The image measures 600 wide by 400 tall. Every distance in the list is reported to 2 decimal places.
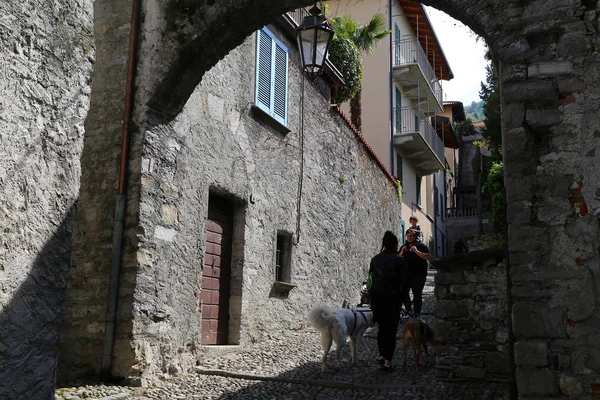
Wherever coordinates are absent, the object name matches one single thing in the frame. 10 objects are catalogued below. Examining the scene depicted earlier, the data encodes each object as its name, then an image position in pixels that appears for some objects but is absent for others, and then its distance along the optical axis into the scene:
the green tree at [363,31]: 15.34
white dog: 6.62
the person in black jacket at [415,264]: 7.41
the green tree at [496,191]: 15.62
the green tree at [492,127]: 22.71
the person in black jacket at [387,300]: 6.42
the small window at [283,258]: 9.20
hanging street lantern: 6.55
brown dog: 6.27
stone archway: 4.05
